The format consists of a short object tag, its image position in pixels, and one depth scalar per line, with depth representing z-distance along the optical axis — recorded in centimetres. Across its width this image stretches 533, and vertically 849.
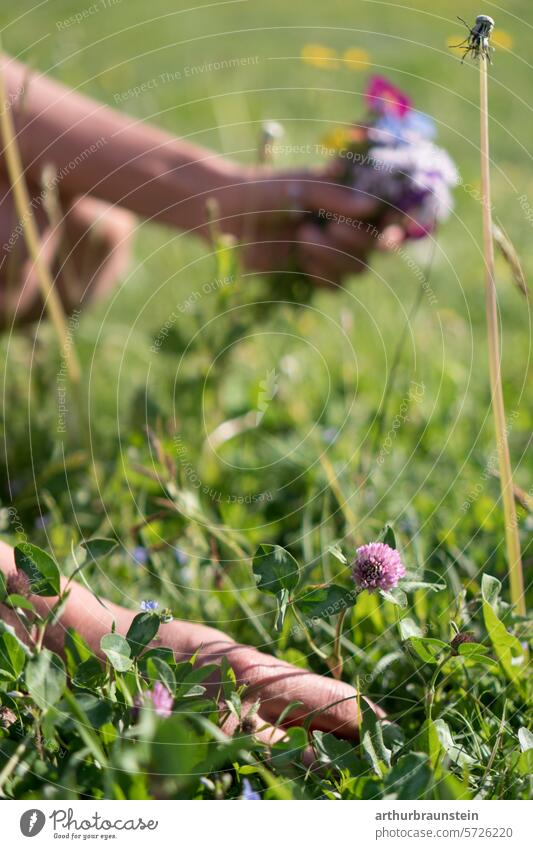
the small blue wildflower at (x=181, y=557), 92
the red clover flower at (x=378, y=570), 63
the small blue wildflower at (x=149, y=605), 67
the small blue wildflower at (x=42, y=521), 97
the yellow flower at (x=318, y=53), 162
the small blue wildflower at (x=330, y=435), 117
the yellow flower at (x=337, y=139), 118
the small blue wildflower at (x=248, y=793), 59
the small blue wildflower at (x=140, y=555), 92
